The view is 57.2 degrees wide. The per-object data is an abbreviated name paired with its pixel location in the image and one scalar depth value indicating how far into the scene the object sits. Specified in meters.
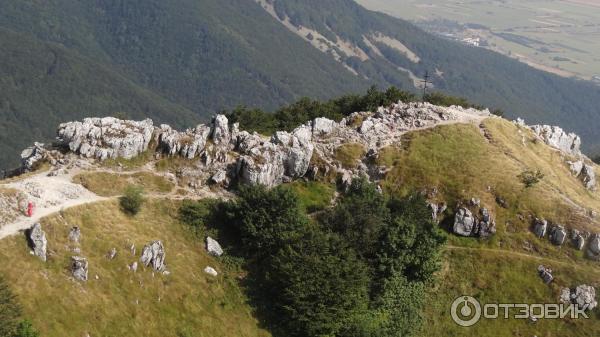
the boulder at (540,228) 86.81
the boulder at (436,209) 89.44
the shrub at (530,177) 92.56
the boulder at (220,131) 93.81
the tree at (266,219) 76.81
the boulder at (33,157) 83.56
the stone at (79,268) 62.28
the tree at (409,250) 76.56
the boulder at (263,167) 87.88
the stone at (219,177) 87.81
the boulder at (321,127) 103.31
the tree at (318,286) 68.00
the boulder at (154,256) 69.62
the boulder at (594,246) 83.99
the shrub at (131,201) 75.81
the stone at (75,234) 65.94
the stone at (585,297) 78.56
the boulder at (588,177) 109.38
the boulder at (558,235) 85.75
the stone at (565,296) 79.19
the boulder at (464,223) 87.94
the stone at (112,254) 67.31
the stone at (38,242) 61.41
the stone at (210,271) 73.69
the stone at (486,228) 87.68
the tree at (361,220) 77.03
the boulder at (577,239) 84.85
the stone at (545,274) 81.38
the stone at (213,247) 77.00
